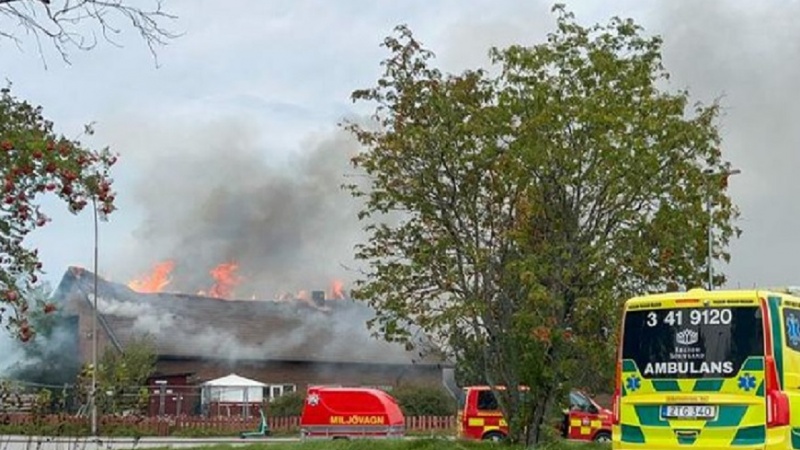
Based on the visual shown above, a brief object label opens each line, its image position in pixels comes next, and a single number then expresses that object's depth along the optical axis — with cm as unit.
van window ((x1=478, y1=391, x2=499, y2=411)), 2853
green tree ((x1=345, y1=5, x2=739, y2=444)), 1927
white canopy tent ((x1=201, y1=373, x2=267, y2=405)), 4588
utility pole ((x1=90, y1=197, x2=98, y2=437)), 1022
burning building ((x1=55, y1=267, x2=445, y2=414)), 5434
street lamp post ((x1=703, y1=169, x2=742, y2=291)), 1995
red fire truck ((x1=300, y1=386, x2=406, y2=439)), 2752
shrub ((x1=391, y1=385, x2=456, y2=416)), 4388
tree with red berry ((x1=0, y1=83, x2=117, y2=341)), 976
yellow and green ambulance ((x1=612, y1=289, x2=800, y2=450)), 1320
